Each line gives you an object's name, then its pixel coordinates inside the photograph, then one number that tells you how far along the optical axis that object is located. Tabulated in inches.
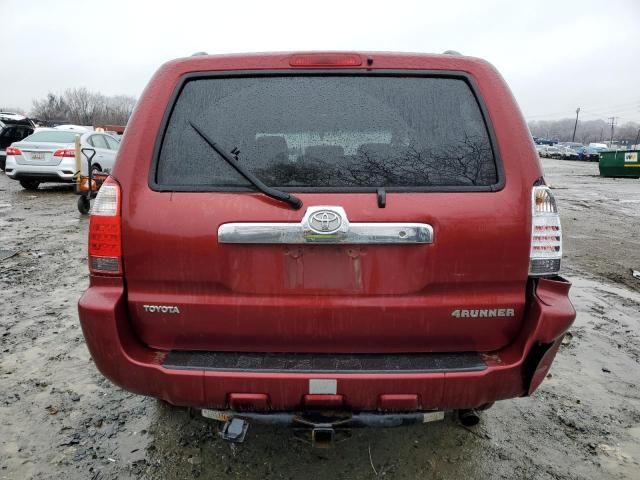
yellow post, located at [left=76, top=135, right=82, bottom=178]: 425.7
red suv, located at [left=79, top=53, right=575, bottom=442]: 78.5
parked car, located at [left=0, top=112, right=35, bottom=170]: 711.1
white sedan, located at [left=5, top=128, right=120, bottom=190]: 510.3
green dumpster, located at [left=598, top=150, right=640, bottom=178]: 1015.0
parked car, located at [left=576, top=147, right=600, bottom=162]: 2210.9
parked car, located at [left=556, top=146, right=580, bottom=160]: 2380.7
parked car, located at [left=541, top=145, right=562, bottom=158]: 2583.2
